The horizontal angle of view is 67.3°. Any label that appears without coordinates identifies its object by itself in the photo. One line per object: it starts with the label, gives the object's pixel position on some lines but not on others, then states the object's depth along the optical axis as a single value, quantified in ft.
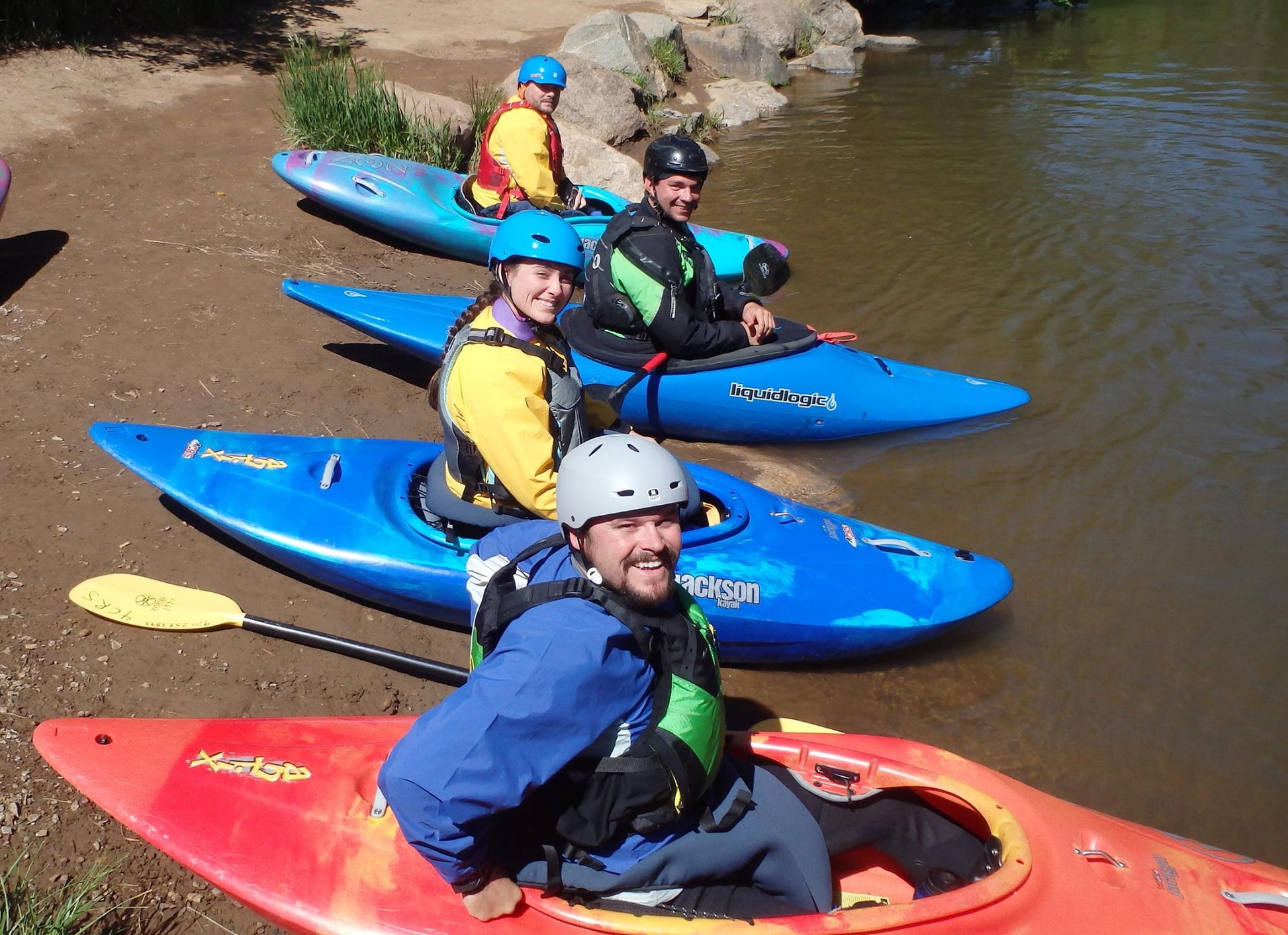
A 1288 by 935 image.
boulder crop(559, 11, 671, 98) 35.37
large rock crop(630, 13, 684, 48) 38.88
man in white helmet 5.77
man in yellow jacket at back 20.27
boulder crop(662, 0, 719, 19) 44.60
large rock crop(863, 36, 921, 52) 52.60
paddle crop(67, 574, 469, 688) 10.91
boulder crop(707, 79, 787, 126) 37.45
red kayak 7.22
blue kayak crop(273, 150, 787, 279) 22.24
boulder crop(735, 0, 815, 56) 46.16
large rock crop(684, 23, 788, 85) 41.06
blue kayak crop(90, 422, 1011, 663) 11.75
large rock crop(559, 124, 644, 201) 28.07
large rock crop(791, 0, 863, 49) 49.90
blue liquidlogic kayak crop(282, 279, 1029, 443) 16.75
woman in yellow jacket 9.32
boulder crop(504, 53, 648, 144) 32.19
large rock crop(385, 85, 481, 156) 26.91
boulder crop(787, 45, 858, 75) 46.55
